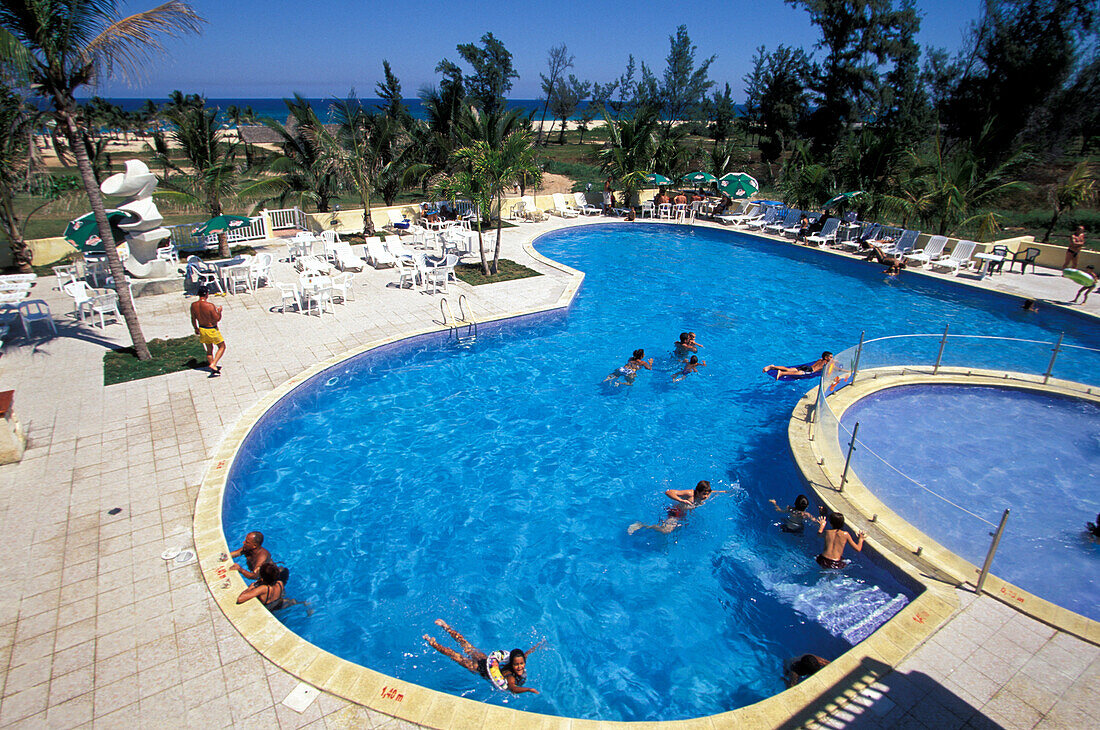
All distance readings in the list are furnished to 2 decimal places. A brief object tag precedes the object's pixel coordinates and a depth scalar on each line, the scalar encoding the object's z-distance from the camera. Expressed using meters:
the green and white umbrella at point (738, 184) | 23.81
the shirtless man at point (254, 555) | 5.32
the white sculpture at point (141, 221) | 11.47
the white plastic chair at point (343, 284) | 12.73
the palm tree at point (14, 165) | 12.91
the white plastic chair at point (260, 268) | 13.85
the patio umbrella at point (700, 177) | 23.58
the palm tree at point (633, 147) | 24.22
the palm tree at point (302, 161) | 17.69
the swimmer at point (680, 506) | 6.84
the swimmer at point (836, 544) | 5.80
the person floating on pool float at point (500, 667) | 4.76
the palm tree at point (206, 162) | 15.58
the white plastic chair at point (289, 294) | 12.32
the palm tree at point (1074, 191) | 16.39
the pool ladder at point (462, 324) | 11.66
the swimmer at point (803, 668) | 4.69
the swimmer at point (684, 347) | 11.09
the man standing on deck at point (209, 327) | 9.02
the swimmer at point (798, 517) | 6.41
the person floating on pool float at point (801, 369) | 10.37
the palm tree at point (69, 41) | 7.20
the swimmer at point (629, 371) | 10.36
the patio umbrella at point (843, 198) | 19.53
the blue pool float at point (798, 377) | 10.50
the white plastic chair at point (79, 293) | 10.89
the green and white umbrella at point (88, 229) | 11.82
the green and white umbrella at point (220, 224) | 14.38
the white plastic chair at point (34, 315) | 10.60
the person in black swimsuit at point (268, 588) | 5.05
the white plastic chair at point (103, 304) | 10.97
